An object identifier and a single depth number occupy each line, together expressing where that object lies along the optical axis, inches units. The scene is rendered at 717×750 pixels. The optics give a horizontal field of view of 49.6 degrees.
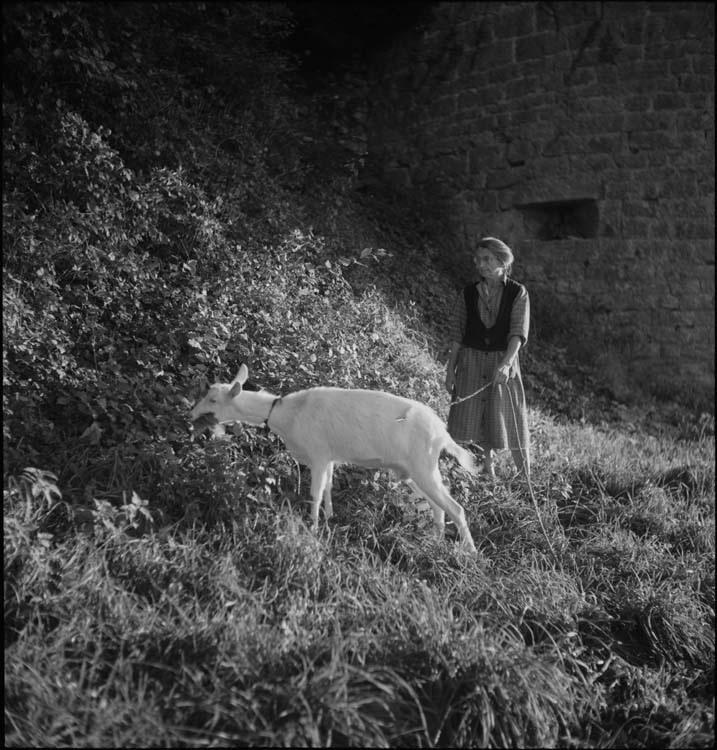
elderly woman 215.8
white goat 173.8
